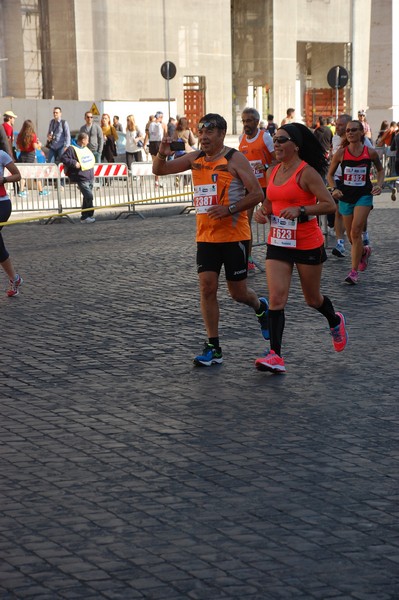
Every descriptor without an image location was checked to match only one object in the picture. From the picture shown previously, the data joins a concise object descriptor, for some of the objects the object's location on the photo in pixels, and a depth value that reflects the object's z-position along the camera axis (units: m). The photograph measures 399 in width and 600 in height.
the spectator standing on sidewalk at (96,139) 26.25
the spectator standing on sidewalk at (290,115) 29.00
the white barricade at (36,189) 21.64
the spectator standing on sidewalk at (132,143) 29.02
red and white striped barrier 22.78
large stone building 38.62
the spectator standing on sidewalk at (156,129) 28.69
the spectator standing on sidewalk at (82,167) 20.75
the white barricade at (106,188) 22.72
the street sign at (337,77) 30.03
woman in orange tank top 7.64
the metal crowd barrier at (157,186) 23.58
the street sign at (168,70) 32.34
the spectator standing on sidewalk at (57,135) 24.69
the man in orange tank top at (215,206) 7.95
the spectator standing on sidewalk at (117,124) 31.07
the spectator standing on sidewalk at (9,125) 25.11
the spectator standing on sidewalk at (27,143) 24.34
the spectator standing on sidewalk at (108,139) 29.09
